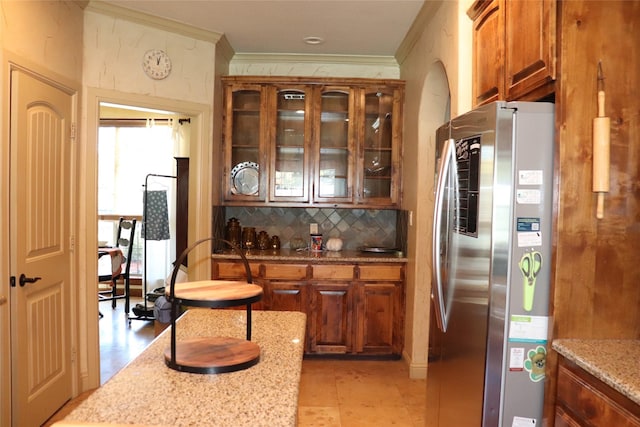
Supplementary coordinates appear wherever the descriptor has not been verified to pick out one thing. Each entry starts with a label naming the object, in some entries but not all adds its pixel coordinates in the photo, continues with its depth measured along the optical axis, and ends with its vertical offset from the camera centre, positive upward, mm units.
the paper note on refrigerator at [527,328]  1738 -438
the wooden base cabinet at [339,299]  4109 -827
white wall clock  3662 +999
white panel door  2666 -321
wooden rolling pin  1617 +184
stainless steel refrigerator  1729 -202
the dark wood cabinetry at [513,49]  1727 +624
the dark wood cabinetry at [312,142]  4375 +525
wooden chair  5535 -780
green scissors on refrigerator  1729 -236
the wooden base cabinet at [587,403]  1338 -581
